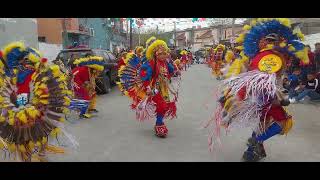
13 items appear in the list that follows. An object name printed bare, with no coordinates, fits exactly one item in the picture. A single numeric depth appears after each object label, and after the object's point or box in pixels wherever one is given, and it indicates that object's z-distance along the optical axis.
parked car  8.33
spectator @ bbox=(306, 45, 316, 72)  6.96
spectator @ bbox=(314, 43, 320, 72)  7.14
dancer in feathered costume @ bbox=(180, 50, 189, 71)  16.72
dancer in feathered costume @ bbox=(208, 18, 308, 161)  3.20
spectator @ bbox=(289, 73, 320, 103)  6.87
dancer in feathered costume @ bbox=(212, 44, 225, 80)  11.61
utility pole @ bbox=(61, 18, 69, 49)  16.47
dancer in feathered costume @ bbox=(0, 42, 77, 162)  3.09
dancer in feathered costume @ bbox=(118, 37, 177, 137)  4.48
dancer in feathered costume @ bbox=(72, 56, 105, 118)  5.68
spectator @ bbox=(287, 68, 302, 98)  7.05
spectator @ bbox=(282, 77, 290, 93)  7.43
